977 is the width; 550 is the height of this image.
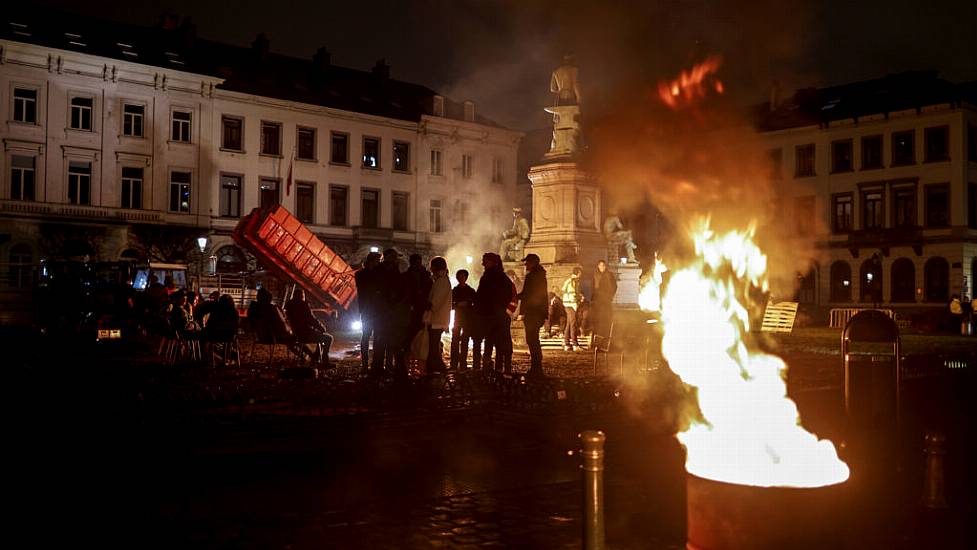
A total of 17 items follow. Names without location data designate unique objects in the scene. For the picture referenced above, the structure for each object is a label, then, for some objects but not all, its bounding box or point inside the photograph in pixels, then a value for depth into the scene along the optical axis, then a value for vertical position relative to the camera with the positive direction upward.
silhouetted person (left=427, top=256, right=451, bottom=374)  14.24 +0.09
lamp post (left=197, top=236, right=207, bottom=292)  39.81 +2.93
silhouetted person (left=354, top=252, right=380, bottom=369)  13.41 +0.37
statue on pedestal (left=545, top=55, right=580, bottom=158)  25.31 +5.67
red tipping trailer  25.52 +1.65
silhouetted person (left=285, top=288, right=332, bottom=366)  14.50 -0.17
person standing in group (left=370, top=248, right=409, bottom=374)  13.11 +0.10
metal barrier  34.50 -0.10
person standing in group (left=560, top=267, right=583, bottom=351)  20.78 +0.26
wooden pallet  28.32 -0.07
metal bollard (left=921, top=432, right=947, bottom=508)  6.37 -1.10
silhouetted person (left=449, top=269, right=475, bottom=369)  14.83 +0.00
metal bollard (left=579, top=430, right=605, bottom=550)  4.52 -0.87
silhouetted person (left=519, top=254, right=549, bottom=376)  13.53 +0.11
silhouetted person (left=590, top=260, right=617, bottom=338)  18.45 +0.32
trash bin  8.61 -0.99
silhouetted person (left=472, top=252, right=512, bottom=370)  13.70 +0.21
